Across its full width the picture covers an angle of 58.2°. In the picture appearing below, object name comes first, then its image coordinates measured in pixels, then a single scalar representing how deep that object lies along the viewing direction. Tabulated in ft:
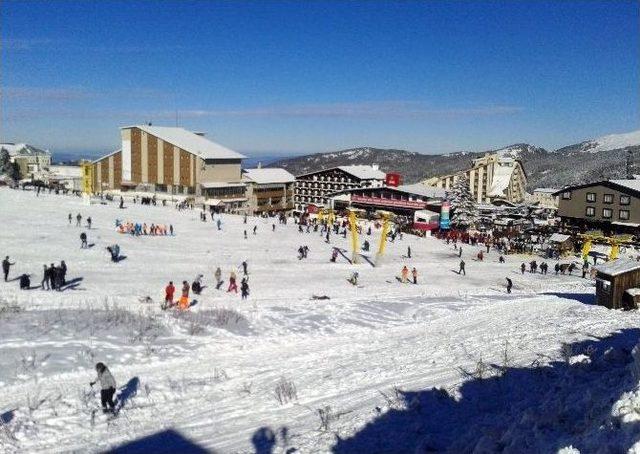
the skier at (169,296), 63.21
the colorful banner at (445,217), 187.83
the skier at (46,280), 69.77
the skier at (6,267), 72.58
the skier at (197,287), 75.15
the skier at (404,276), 97.76
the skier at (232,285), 78.33
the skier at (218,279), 80.69
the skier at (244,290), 74.02
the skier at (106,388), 32.22
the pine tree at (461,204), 223.71
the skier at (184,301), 62.78
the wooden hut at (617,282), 74.28
